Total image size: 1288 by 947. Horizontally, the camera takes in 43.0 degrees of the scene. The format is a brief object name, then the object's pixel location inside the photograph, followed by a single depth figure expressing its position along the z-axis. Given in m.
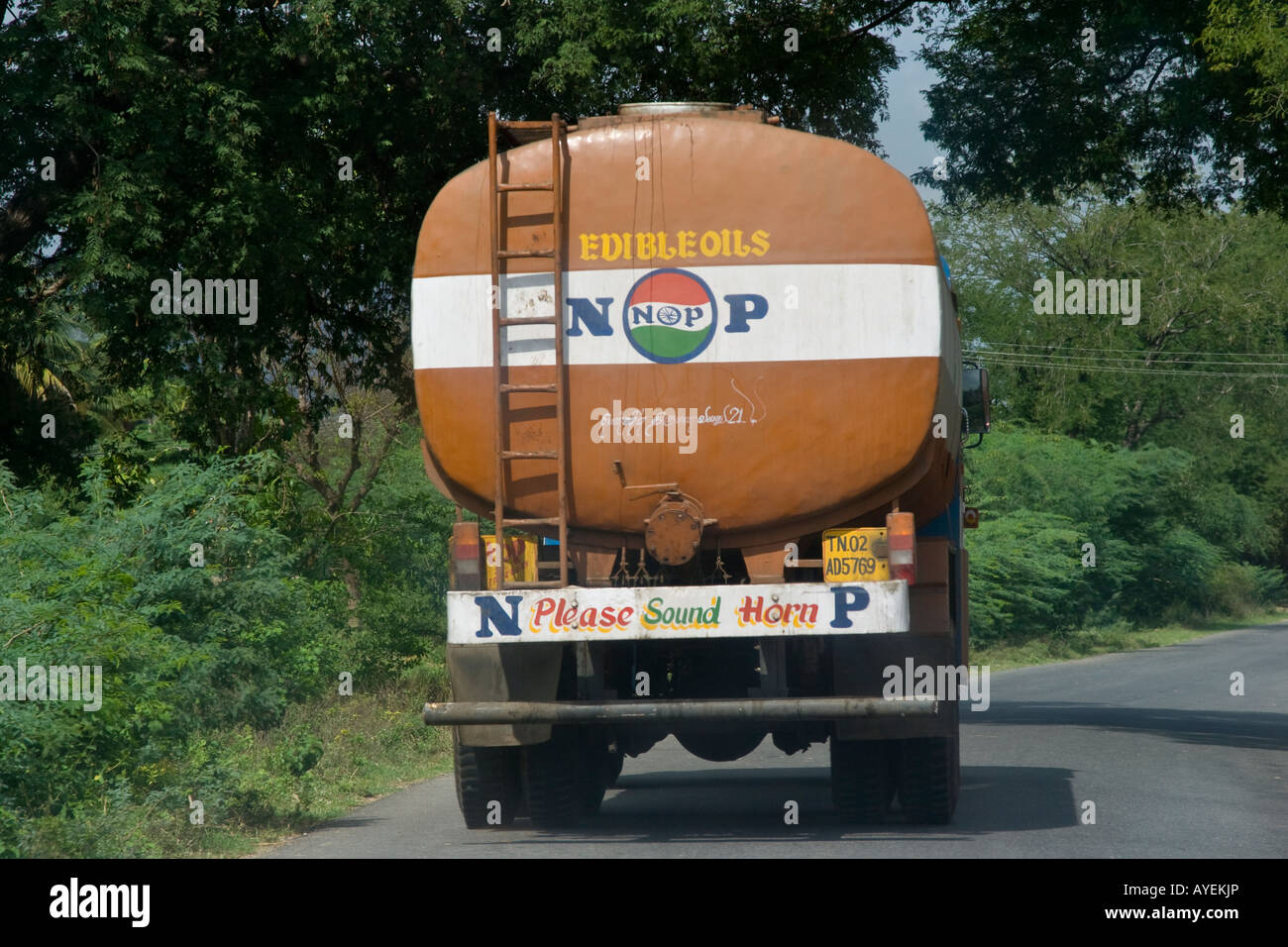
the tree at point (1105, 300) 48.56
